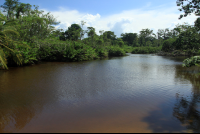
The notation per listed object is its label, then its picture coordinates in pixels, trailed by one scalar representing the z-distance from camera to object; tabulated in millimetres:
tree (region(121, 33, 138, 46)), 77862
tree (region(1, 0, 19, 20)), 32250
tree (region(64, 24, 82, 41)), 30102
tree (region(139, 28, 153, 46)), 59844
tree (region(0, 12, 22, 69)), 10833
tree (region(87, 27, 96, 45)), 29755
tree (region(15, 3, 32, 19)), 26066
